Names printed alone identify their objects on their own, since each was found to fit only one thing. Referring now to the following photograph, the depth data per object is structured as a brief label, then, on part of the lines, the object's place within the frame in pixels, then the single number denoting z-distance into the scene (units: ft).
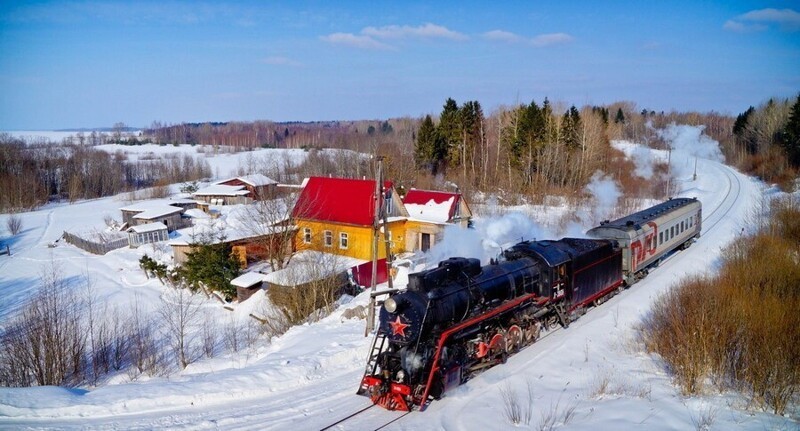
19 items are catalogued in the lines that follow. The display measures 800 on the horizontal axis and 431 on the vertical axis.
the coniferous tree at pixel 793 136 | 177.78
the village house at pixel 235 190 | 208.85
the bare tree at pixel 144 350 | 59.40
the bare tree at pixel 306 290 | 75.00
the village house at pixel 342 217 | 104.99
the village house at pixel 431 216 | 110.83
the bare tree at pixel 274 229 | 102.06
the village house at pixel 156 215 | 167.32
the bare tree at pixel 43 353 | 52.60
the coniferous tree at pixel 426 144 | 201.67
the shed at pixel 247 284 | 93.76
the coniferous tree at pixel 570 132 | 187.11
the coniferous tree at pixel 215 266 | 100.73
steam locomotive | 38.86
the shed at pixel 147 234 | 154.20
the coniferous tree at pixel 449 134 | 200.64
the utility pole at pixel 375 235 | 53.62
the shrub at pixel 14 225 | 190.40
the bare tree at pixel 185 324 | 68.03
